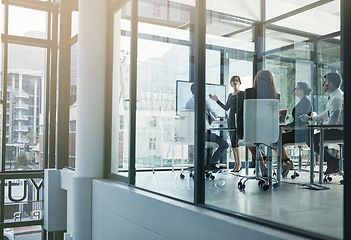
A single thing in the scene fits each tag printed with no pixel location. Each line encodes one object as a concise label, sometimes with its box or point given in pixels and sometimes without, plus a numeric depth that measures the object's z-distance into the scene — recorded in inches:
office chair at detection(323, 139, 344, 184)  83.9
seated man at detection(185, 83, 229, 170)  135.0
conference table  113.5
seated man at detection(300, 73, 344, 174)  86.4
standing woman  134.7
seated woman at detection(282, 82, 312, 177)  116.8
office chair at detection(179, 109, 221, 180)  135.9
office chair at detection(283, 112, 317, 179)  130.4
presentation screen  134.7
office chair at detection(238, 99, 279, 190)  139.0
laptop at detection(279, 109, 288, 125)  132.4
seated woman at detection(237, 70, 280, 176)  130.7
